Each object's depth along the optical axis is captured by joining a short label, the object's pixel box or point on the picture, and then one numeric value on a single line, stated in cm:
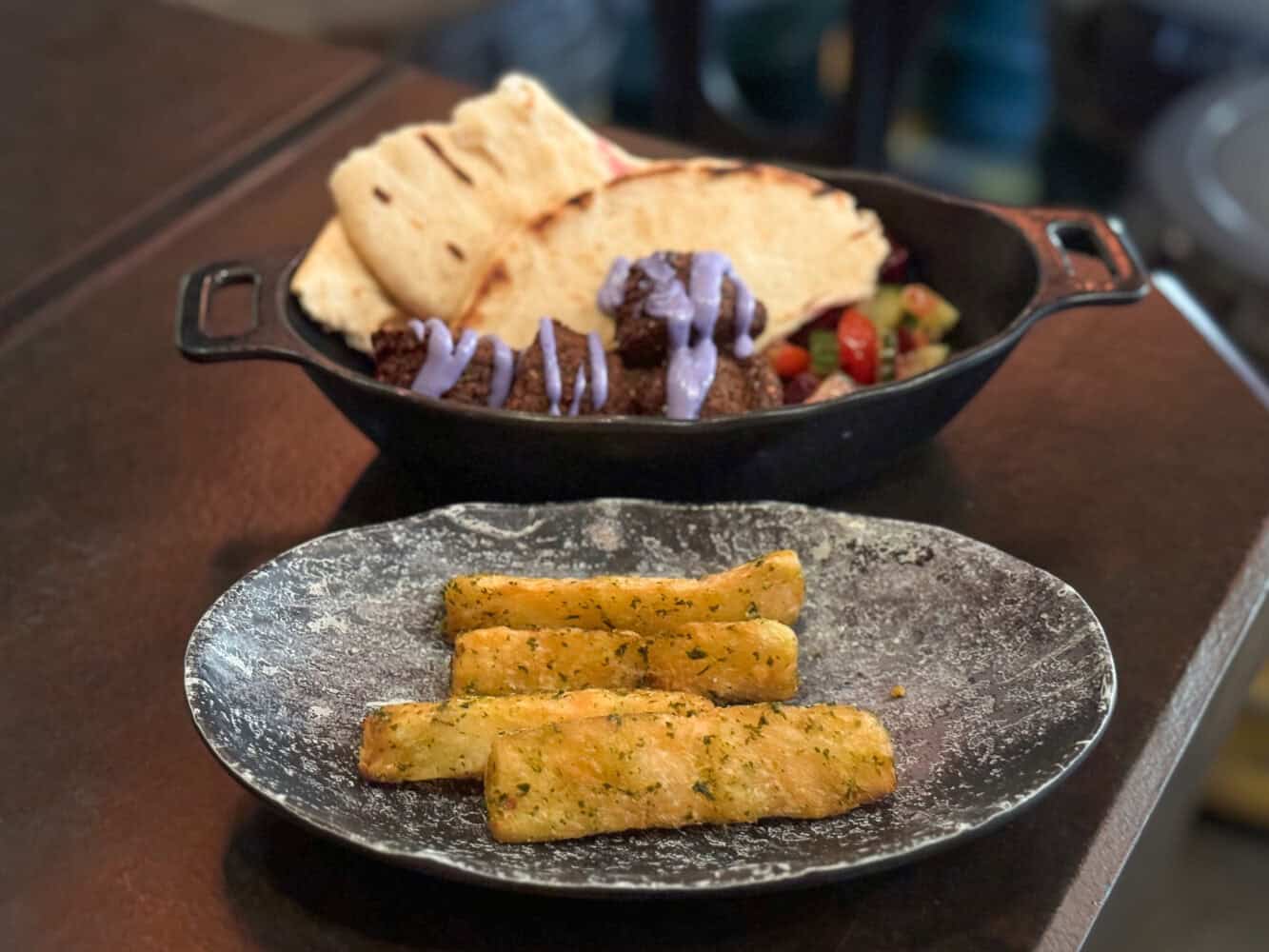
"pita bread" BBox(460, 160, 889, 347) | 71
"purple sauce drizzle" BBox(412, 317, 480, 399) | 65
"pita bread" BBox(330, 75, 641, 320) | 73
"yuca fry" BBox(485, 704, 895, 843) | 53
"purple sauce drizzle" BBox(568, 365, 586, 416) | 66
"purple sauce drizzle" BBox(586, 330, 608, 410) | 66
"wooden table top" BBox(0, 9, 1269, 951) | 55
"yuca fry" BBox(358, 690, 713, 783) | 54
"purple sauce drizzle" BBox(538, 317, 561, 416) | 65
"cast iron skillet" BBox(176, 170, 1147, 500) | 62
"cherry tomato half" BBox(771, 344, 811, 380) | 72
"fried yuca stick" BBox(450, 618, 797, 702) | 57
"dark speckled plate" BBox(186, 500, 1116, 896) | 52
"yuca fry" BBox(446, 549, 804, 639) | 59
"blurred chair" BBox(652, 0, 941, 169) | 107
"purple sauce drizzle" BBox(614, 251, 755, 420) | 66
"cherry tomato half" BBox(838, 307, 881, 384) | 71
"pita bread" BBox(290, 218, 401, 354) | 70
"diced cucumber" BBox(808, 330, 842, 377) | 72
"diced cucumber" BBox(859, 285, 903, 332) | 73
